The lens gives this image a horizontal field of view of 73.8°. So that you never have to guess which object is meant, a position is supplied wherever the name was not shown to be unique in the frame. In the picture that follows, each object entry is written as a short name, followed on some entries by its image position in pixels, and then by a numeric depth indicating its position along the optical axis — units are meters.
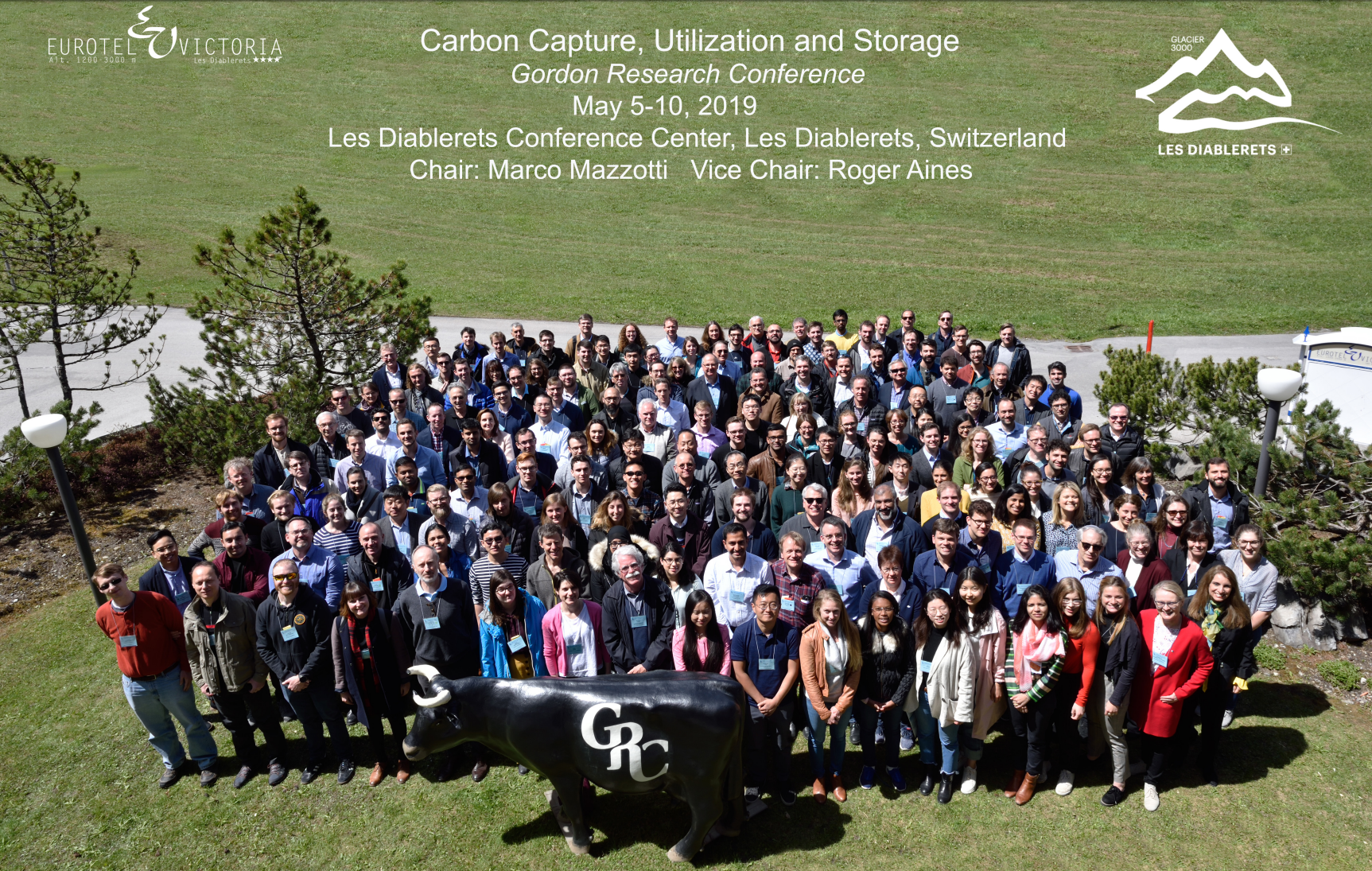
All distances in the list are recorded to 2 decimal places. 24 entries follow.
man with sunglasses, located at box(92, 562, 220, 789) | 7.40
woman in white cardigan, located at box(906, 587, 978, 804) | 6.99
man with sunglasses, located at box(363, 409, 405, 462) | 10.11
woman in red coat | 6.87
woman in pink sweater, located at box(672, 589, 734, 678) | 6.91
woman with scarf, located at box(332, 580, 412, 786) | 7.39
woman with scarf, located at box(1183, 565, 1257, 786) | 7.14
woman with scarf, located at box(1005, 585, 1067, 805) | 6.88
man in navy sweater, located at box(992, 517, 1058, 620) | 7.52
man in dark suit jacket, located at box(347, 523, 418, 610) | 7.80
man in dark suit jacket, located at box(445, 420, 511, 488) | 9.93
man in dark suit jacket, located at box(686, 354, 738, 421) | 11.78
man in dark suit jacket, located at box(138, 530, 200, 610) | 7.88
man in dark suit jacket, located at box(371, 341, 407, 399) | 12.47
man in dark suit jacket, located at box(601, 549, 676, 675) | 7.25
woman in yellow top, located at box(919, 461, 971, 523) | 8.99
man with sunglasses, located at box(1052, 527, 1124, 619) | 7.36
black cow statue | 6.35
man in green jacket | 7.43
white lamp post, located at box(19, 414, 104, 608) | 9.29
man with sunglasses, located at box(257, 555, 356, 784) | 7.35
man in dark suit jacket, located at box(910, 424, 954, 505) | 9.57
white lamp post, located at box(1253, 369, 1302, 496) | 9.43
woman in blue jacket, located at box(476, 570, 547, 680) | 7.35
